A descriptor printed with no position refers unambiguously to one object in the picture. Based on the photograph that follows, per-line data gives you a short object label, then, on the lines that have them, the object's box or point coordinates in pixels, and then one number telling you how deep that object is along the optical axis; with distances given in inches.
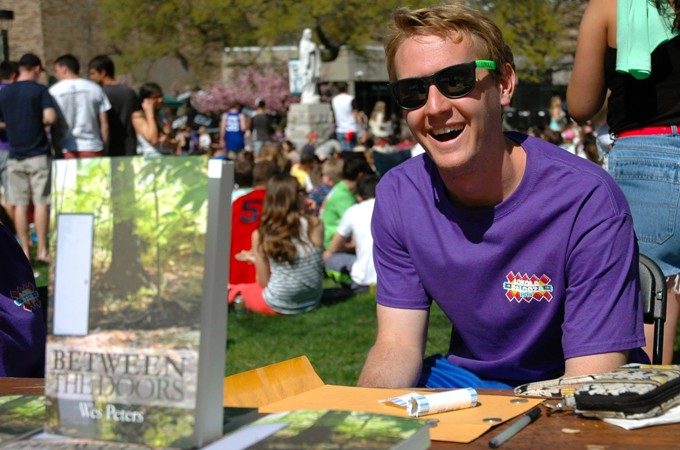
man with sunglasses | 79.1
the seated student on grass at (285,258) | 262.1
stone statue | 918.4
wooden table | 49.3
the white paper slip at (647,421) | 52.4
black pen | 49.7
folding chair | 96.0
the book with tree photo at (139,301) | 42.8
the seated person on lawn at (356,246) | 292.7
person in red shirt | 296.8
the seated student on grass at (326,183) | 395.2
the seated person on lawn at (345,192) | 336.8
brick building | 1471.5
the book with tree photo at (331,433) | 42.6
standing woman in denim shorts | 108.4
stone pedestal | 880.3
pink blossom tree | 1475.1
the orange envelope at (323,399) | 54.5
